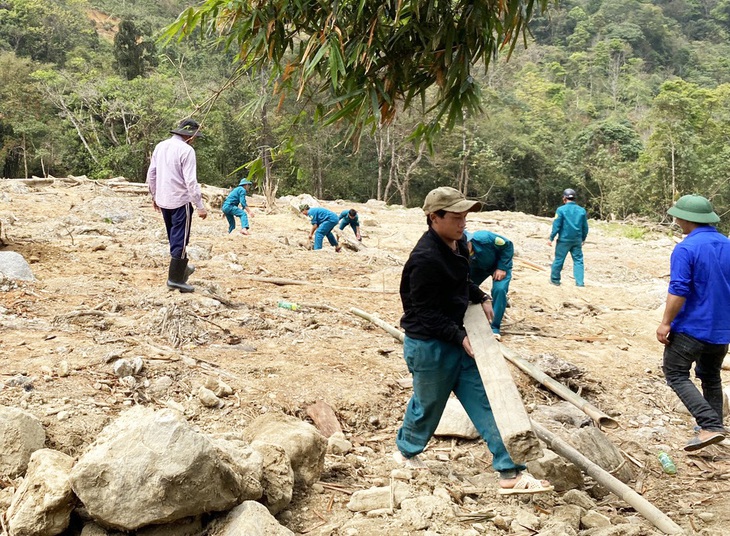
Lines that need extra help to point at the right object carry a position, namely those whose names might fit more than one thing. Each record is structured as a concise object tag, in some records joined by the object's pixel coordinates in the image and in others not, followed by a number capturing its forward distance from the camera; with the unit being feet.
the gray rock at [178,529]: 8.44
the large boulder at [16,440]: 9.71
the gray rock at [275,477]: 9.79
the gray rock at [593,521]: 10.66
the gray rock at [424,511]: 9.68
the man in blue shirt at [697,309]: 13.84
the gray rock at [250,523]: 8.37
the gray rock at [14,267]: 21.92
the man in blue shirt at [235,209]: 42.86
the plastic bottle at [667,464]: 15.04
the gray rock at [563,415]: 15.83
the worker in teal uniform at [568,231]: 34.17
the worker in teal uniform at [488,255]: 19.30
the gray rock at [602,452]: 14.02
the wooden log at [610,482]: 11.03
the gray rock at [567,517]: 10.09
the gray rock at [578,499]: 11.62
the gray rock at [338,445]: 13.01
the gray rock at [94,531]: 8.37
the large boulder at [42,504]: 8.10
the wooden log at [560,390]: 15.99
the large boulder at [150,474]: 8.07
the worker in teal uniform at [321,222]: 40.04
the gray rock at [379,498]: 10.25
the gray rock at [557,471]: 12.21
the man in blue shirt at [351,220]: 43.24
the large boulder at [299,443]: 10.96
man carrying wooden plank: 10.68
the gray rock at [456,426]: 14.48
